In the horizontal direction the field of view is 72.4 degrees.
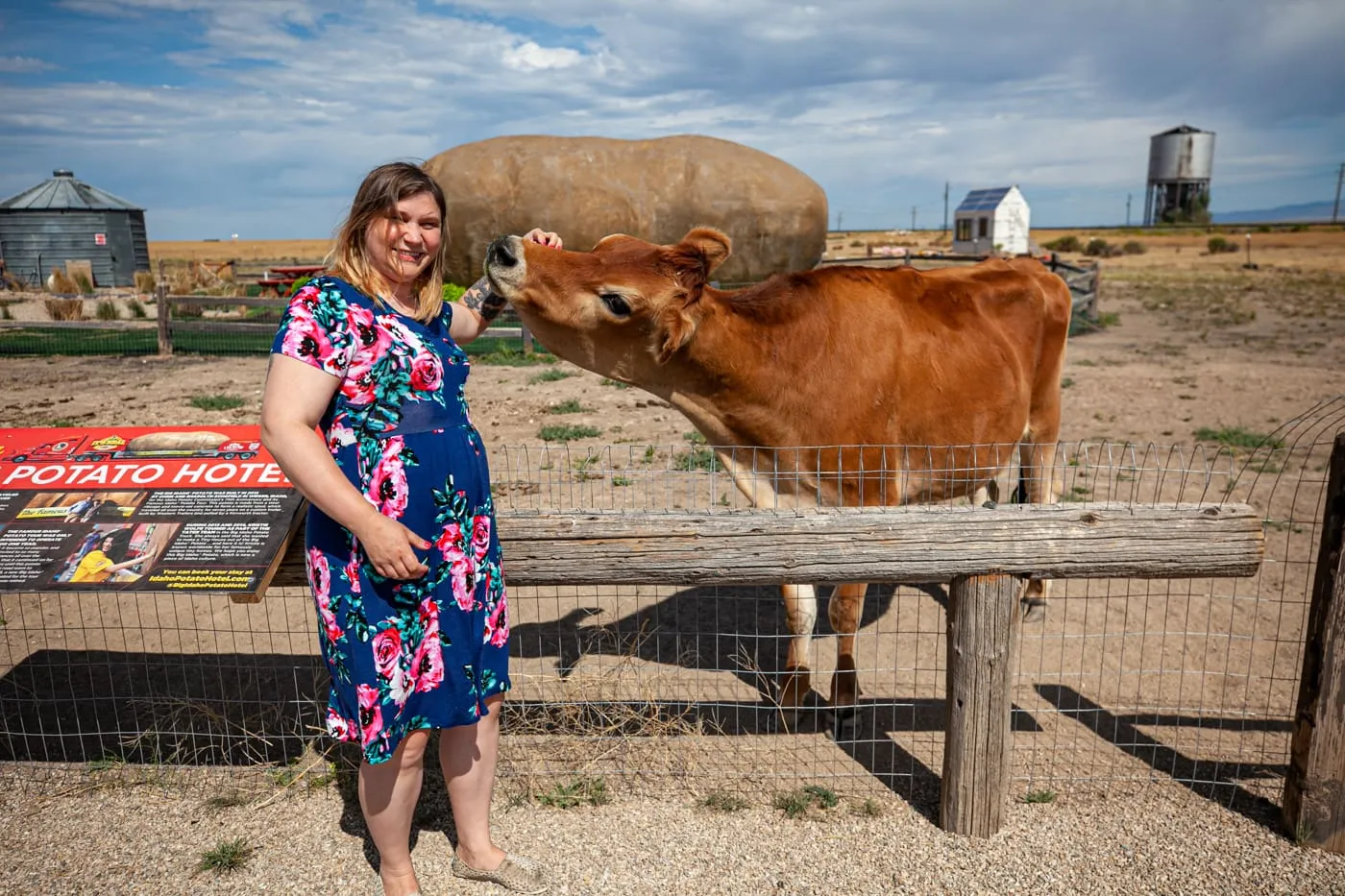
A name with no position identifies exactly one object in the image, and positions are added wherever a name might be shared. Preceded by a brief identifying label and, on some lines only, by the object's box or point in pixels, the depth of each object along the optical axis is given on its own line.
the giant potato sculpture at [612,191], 16.66
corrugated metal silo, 26.44
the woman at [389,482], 2.40
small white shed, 44.88
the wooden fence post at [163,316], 14.23
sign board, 3.12
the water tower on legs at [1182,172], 81.88
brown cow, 3.82
